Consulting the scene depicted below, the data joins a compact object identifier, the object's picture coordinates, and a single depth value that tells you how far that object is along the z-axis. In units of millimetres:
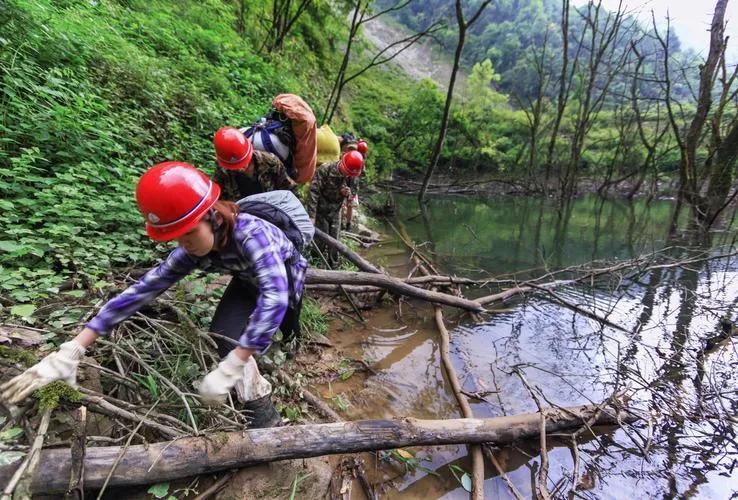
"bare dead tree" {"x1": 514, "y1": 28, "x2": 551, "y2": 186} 18344
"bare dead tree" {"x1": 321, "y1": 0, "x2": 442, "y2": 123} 8398
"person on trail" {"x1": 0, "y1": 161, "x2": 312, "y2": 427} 1560
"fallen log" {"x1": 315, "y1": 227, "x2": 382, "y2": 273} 4754
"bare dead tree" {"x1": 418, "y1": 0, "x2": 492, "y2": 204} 8008
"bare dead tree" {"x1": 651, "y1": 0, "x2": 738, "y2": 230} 7648
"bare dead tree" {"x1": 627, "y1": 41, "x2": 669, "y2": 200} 11006
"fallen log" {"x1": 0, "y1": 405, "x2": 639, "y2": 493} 1531
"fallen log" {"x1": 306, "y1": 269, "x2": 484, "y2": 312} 3837
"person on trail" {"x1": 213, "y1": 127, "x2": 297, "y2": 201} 3424
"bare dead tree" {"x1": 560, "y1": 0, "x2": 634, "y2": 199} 12328
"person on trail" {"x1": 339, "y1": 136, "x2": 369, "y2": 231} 6438
